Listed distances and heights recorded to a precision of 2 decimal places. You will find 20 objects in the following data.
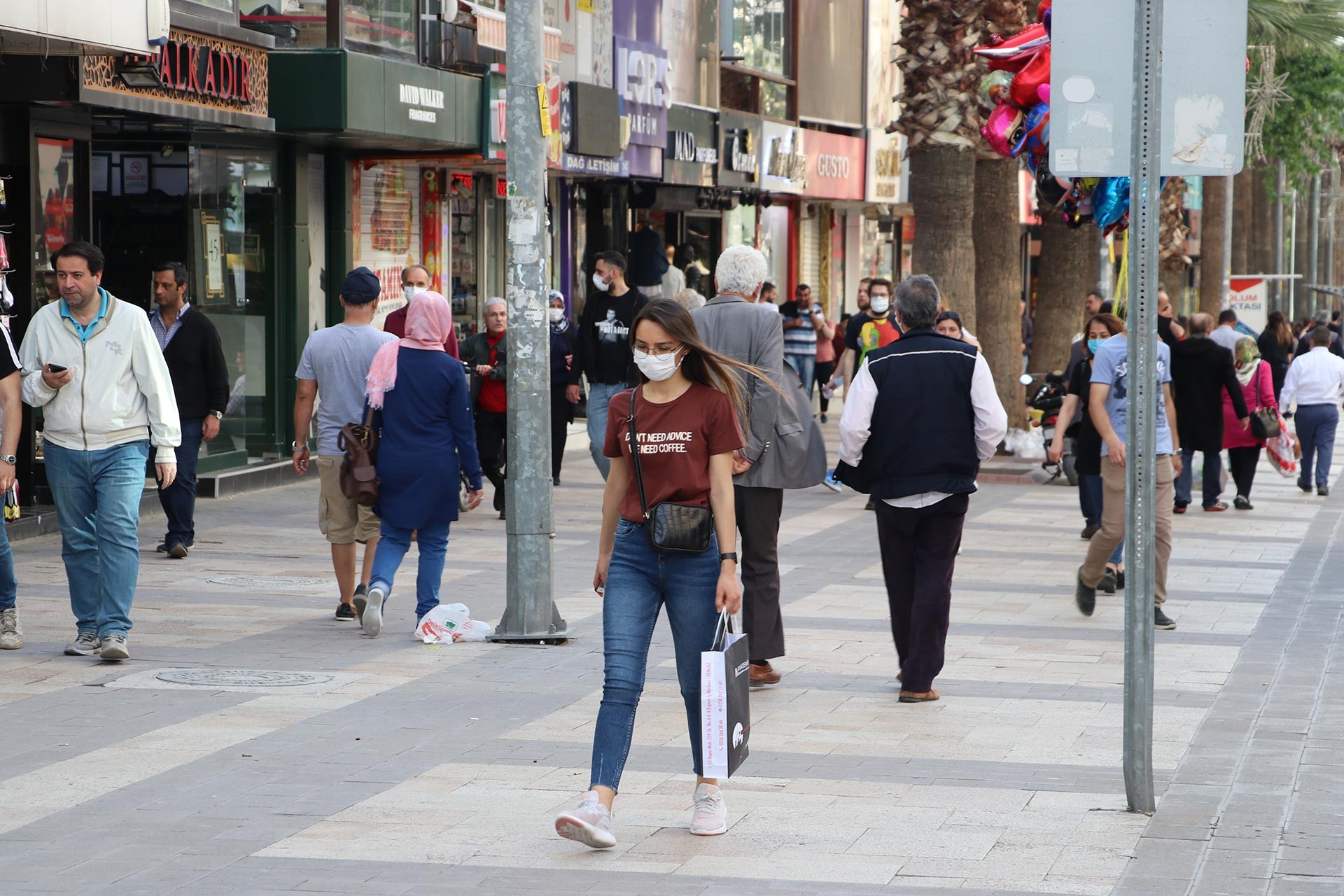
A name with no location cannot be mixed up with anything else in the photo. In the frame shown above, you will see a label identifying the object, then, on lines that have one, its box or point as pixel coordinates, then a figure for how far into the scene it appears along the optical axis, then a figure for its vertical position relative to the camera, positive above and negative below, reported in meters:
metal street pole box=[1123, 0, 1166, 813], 11.59 -0.71
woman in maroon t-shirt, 11.38 -1.22
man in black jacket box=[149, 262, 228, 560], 24.95 -1.68
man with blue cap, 19.50 -1.49
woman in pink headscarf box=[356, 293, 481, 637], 18.47 -1.56
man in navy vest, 15.86 -1.41
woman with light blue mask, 22.47 -1.97
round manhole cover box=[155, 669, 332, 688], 16.27 -2.43
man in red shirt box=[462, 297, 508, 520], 28.70 -2.10
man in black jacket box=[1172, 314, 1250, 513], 28.70 -2.11
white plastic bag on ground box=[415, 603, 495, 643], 18.45 -2.49
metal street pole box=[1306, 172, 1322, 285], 119.81 -4.06
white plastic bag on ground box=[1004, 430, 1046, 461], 39.66 -3.47
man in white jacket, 17.09 -1.41
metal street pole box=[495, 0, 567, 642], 18.41 -1.24
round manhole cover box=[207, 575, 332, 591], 22.19 -2.76
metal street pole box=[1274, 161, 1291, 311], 89.69 -2.85
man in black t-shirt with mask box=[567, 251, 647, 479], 28.12 -1.70
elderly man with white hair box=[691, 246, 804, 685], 16.12 -1.43
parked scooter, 34.91 -2.76
